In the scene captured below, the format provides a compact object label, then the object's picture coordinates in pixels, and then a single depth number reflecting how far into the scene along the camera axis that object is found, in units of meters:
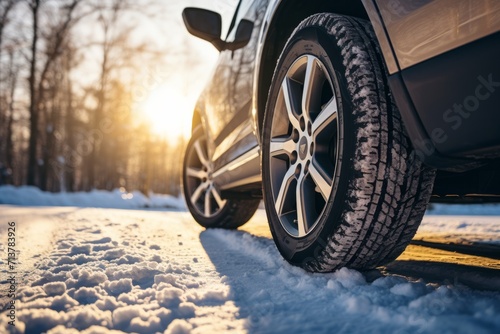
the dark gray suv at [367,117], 1.01
